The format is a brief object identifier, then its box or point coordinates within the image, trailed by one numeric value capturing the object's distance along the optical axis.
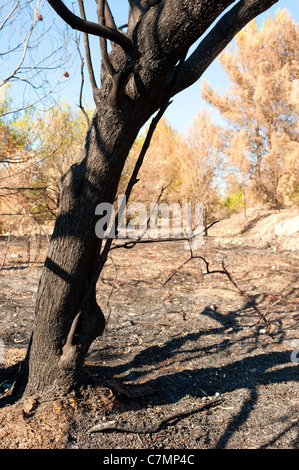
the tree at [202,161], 12.73
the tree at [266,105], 13.66
